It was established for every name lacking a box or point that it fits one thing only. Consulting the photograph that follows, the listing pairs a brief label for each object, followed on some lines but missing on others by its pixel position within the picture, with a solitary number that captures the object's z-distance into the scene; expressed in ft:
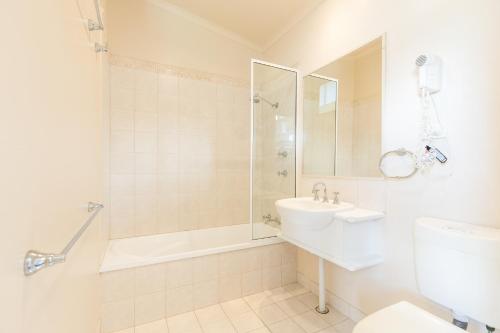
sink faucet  6.10
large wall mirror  5.32
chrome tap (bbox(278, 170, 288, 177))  7.95
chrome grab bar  1.60
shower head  7.59
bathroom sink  4.83
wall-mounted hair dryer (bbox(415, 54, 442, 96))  4.04
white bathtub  5.75
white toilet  3.01
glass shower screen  7.64
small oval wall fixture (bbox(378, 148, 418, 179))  4.52
